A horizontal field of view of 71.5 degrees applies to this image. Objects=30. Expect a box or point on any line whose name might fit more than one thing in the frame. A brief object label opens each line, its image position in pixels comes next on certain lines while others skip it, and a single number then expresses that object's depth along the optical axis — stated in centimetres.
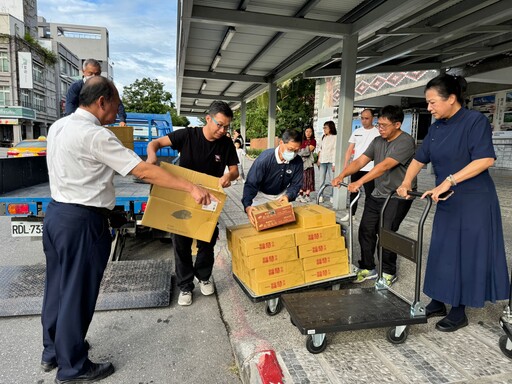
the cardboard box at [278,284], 289
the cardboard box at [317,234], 301
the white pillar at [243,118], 1668
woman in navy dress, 250
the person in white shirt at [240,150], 1192
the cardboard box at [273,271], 288
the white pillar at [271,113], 1168
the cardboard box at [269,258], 285
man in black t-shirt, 314
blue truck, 361
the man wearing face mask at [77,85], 407
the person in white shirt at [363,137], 521
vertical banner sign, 3744
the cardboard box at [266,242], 283
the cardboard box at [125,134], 418
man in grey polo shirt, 339
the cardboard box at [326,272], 311
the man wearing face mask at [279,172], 331
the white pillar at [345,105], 655
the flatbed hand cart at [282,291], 292
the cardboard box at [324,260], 308
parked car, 784
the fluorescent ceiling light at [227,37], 705
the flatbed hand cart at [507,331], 237
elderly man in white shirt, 210
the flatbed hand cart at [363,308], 239
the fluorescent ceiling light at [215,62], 916
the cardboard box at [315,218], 306
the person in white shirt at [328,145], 755
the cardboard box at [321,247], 304
